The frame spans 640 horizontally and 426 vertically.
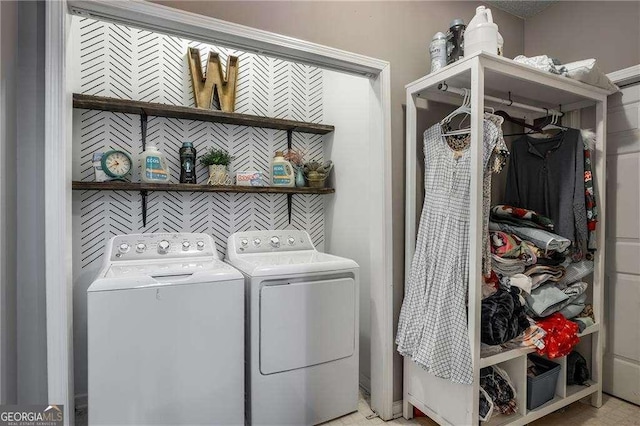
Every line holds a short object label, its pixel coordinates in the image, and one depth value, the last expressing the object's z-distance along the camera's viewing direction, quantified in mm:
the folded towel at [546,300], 1821
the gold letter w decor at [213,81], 2338
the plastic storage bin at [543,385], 1798
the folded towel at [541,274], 1857
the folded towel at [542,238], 1811
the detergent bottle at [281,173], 2561
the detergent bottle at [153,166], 2160
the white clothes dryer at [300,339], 1822
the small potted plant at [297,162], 2648
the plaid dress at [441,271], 1597
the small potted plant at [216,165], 2410
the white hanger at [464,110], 1721
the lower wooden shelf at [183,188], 1995
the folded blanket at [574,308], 1940
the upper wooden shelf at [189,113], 2031
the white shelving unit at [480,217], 1535
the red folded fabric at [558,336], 1709
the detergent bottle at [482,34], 1609
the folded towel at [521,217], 1936
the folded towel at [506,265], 1785
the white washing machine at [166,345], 1526
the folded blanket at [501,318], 1643
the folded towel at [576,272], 1988
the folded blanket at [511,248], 1786
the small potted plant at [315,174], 2664
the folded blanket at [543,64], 1770
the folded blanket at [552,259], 1917
